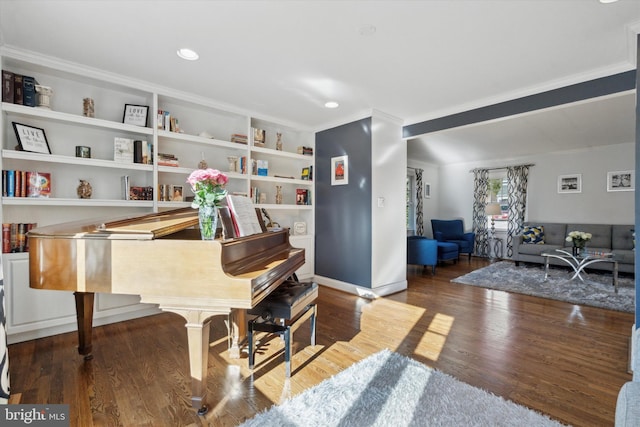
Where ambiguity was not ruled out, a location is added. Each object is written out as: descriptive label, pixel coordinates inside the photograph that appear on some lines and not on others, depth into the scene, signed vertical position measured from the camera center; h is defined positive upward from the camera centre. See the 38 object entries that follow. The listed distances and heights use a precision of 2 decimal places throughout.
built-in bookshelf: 2.57 +0.58
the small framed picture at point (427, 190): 7.62 +0.44
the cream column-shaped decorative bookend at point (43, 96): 2.65 +0.95
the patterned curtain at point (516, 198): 6.66 +0.23
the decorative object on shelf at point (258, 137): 4.10 +0.93
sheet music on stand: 2.08 -0.08
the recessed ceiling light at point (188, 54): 2.49 +1.28
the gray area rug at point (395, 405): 1.60 -1.15
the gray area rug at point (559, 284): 3.75 -1.14
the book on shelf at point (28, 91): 2.58 +0.96
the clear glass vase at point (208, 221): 1.83 -0.10
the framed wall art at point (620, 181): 5.53 +0.54
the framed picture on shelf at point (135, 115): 3.15 +0.94
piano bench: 2.00 -0.73
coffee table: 4.15 -0.73
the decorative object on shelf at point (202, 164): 3.69 +0.50
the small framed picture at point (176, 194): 3.41 +0.11
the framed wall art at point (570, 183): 6.07 +0.53
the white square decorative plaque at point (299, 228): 4.62 -0.35
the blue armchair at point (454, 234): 6.74 -0.61
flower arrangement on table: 4.51 -0.45
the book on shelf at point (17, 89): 2.54 +0.96
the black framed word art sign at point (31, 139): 2.58 +0.56
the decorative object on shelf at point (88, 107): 2.89 +0.93
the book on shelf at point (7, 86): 2.48 +0.96
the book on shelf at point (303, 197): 4.67 +0.14
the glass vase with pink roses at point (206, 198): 1.82 +0.04
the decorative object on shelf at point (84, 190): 2.93 +0.13
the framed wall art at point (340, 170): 4.22 +0.52
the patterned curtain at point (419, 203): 7.24 +0.10
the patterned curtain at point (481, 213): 7.16 -0.12
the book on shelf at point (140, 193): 3.12 +0.11
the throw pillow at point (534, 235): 6.07 -0.55
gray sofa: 5.04 -0.65
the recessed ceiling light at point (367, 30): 2.15 +1.29
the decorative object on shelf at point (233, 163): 3.88 +0.54
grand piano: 1.56 -0.37
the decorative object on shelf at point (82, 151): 2.88 +0.50
